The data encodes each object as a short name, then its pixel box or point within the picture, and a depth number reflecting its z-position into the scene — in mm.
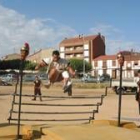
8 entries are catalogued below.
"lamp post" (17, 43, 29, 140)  4207
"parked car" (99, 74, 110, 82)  31595
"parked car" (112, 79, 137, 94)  19189
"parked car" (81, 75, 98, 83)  30992
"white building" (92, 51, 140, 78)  55248
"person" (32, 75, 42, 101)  13517
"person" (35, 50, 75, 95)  4554
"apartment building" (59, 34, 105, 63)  60060
